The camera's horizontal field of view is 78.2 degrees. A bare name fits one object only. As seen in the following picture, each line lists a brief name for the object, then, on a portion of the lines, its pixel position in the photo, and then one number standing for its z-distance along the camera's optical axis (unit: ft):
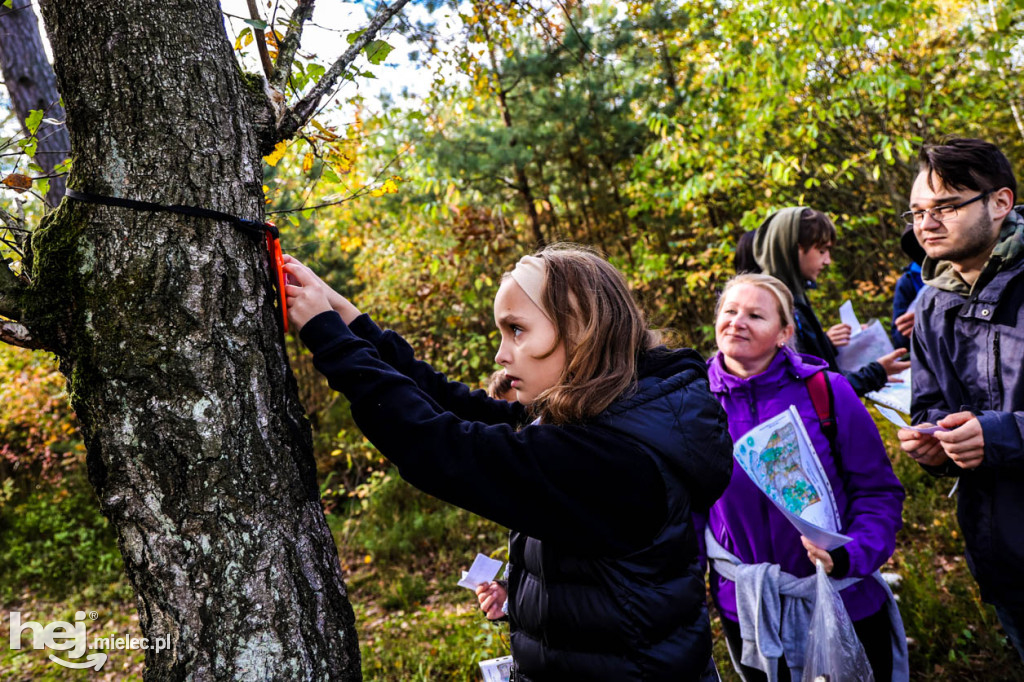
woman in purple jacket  7.36
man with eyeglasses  6.65
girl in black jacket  4.37
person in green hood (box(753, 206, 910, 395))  11.35
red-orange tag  4.94
